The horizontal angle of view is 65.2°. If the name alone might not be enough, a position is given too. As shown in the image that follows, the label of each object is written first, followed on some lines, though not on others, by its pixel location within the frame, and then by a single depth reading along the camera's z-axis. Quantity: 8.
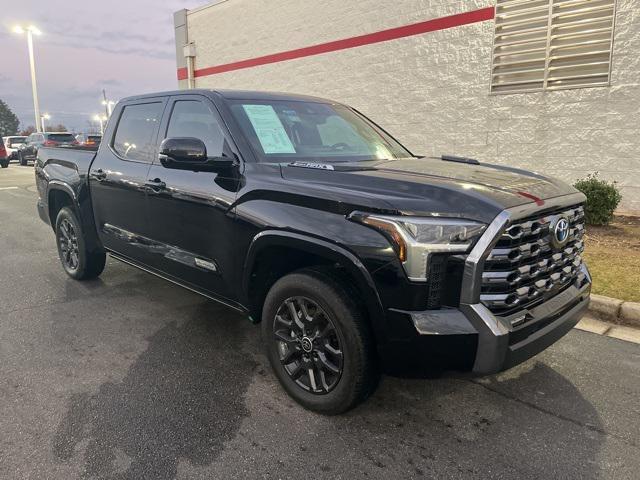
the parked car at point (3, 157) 25.37
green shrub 7.36
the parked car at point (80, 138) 28.16
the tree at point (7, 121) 95.38
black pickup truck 2.32
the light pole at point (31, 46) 35.94
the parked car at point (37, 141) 25.39
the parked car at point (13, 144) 31.22
